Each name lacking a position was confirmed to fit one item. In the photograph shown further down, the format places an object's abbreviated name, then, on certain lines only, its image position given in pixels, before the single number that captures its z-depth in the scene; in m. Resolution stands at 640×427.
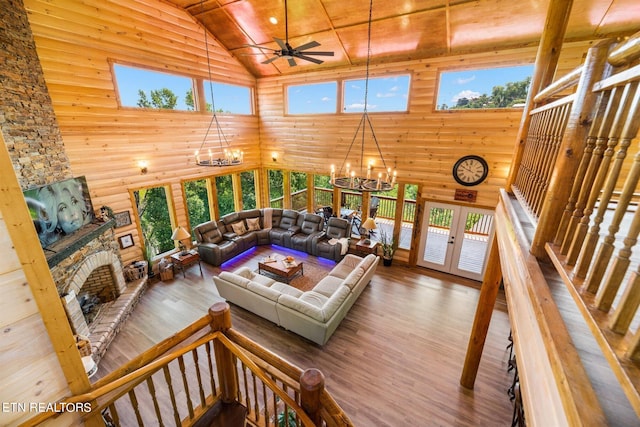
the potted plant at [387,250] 7.07
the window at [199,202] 8.75
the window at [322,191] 9.28
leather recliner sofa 7.13
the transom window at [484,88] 5.20
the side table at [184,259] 6.49
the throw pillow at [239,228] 7.90
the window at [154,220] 6.70
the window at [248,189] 9.39
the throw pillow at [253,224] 8.26
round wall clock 5.79
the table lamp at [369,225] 6.64
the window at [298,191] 9.59
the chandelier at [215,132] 6.80
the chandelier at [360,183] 3.37
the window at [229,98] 7.23
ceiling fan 3.66
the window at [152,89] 5.63
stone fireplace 4.03
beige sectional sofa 4.22
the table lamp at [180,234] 6.24
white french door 6.32
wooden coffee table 5.99
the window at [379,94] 6.33
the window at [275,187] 9.56
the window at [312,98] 7.32
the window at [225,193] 9.38
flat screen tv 3.75
